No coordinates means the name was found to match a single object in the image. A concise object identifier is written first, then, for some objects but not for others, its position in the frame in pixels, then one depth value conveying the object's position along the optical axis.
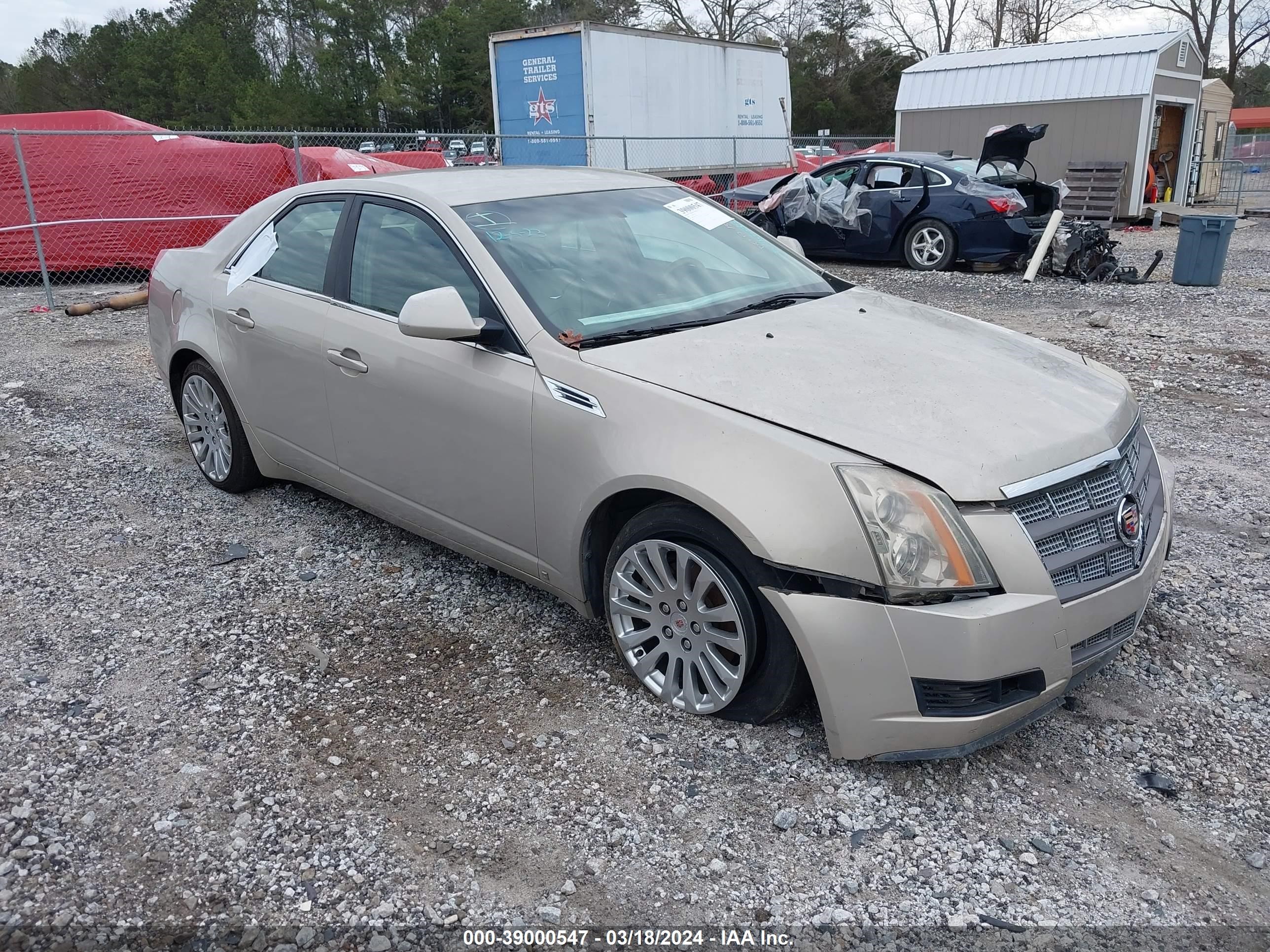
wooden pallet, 19.14
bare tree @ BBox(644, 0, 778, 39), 47.38
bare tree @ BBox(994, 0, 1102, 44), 46.25
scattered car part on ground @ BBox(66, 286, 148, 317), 10.52
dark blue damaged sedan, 12.73
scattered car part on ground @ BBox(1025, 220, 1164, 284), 12.25
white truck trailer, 16.31
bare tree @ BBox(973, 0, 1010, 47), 47.34
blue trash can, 11.68
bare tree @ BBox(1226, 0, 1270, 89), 44.66
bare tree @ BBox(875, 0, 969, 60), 48.78
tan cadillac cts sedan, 2.64
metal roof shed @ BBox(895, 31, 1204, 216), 19.11
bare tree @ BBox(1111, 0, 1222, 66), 44.28
